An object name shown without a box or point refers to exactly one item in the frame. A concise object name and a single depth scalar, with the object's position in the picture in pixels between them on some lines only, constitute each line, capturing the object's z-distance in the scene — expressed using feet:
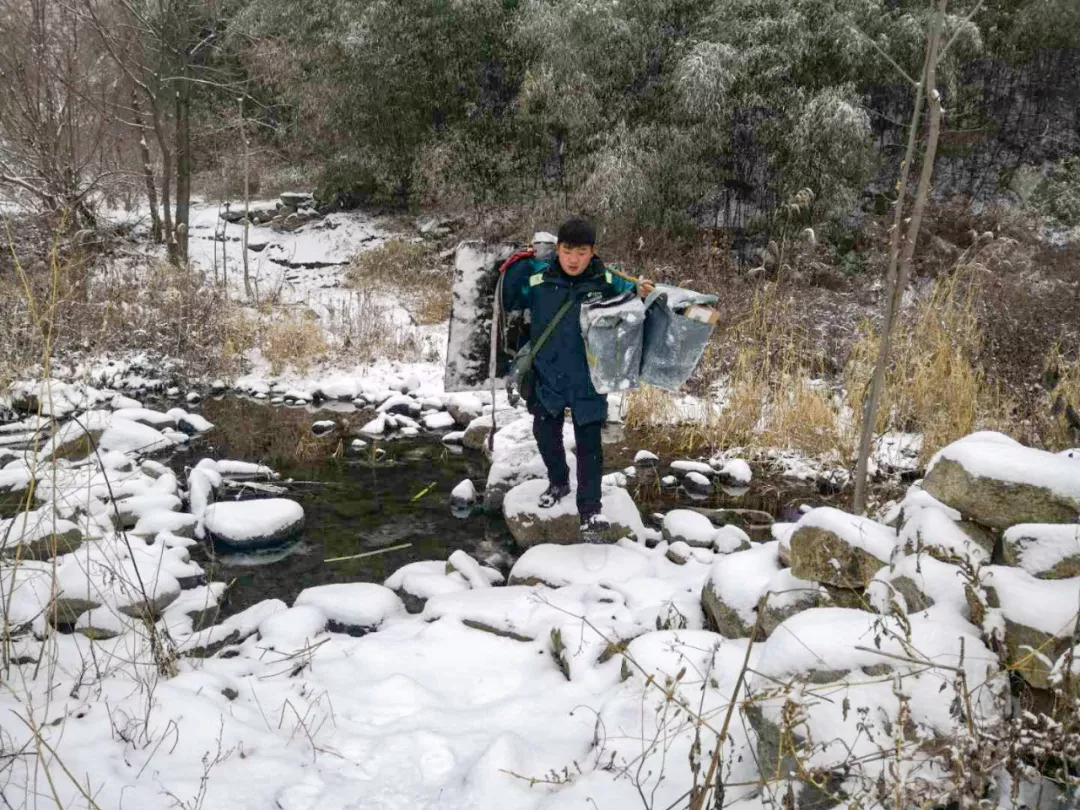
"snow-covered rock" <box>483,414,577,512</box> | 14.65
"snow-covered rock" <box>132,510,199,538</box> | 12.53
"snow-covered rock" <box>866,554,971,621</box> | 6.20
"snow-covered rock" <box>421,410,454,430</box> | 20.81
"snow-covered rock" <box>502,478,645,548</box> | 12.57
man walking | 10.78
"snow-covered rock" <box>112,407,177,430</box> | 18.55
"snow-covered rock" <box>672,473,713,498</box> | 16.14
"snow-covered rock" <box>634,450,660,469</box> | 17.59
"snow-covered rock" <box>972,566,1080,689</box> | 5.36
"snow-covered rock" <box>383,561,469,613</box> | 10.78
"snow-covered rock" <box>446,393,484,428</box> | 20.89
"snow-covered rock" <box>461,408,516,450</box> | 18.81
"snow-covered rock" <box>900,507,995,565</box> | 6.70
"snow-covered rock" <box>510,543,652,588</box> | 10.80
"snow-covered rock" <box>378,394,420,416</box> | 21.77
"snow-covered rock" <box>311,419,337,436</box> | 19.83
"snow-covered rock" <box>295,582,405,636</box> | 9.88
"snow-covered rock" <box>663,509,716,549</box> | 12.55
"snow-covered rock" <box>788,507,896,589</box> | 7.70
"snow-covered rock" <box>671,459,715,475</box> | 16.88
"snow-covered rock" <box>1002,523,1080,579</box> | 5.98
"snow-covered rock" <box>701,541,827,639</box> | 8.16
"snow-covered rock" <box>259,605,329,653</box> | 9.00
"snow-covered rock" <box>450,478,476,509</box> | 15.21
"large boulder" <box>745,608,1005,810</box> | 5.01
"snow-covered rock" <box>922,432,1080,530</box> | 6.61
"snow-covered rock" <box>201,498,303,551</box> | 12.48
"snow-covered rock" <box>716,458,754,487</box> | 16.51
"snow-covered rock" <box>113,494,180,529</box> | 12.90
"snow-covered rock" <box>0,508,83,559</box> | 10.41
